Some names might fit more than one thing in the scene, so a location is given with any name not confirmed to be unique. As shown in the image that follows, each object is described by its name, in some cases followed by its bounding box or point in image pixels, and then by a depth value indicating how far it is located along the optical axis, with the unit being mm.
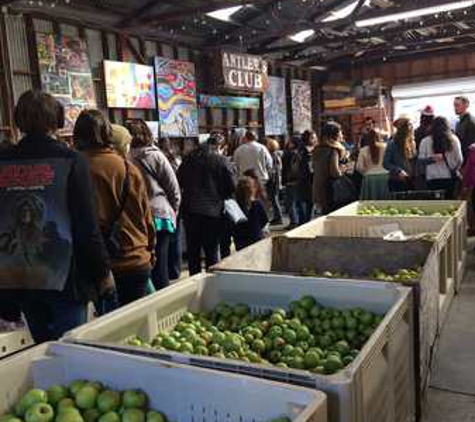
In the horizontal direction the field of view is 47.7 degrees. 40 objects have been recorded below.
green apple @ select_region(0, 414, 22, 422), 1370
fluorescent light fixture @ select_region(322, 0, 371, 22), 8659
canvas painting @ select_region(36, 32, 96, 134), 5922
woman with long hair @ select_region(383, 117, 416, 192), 4934
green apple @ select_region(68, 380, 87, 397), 1485
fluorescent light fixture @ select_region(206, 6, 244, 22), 7740
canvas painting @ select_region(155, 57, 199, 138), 7613
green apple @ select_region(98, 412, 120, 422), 1370
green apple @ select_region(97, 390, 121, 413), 1418
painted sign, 8445
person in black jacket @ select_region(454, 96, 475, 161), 5320
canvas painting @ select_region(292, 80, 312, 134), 11453
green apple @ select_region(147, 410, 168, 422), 1386
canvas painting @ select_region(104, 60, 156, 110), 6750
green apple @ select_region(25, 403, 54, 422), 1359
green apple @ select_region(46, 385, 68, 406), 1467
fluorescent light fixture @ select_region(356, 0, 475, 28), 7695
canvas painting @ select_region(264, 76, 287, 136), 10398
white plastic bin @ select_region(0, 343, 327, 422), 1255
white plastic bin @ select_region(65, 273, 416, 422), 1366
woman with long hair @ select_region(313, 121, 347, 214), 5023
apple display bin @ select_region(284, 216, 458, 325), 3285
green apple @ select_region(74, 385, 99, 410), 1435
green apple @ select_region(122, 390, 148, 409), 1421
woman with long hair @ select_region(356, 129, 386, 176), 5312
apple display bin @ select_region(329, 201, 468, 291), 3830
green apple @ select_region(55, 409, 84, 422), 1350
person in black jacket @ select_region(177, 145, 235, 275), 3986
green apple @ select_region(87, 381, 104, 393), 1486
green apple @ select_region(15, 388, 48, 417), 1439
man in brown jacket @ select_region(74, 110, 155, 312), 2295
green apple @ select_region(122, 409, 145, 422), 1372
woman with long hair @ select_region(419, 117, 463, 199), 4793
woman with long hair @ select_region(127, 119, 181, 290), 3412
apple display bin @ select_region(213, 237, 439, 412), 2555
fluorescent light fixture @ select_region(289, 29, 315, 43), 9858
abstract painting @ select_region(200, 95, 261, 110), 8641
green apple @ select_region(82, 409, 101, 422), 1409
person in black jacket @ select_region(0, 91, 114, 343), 1835
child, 4535
